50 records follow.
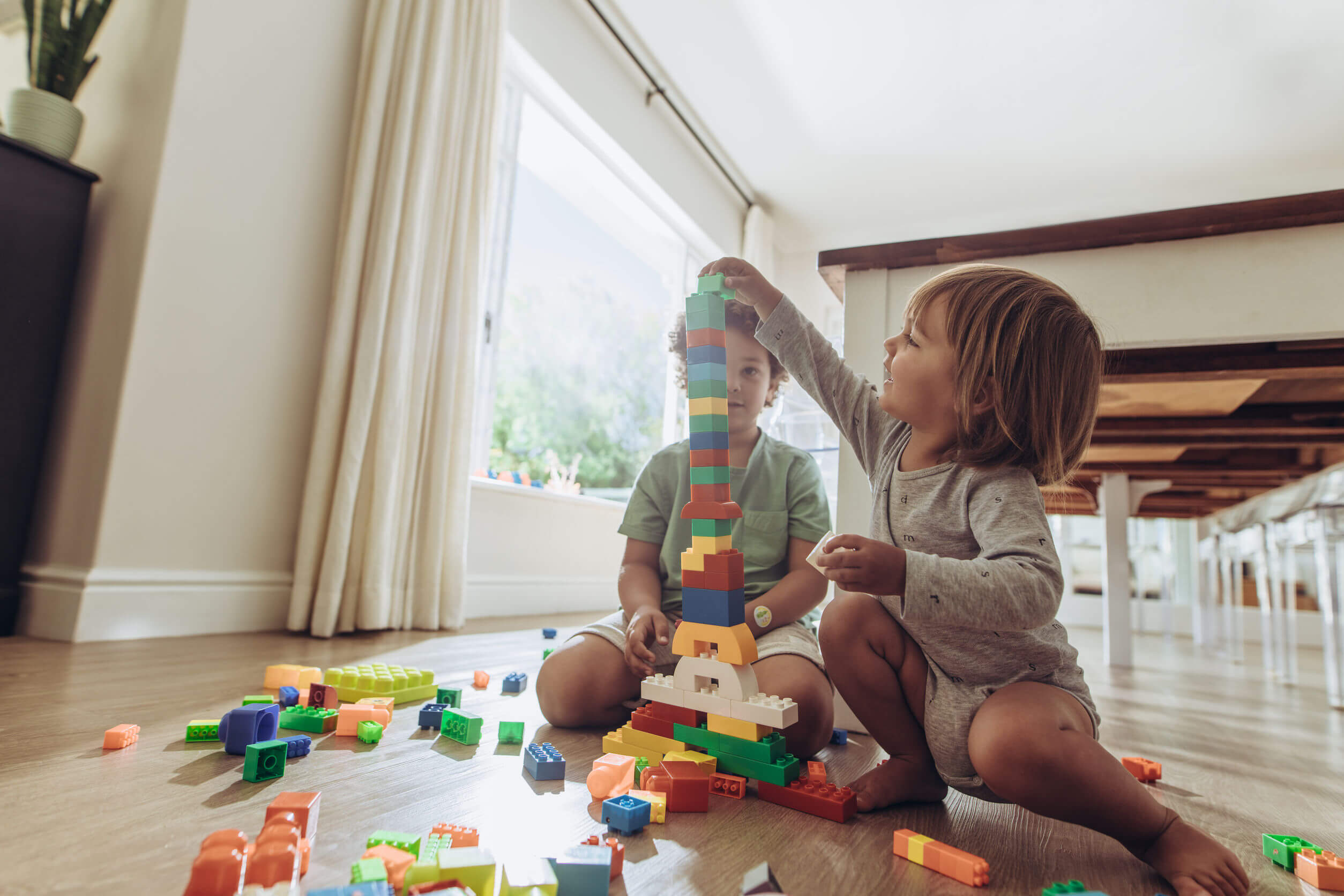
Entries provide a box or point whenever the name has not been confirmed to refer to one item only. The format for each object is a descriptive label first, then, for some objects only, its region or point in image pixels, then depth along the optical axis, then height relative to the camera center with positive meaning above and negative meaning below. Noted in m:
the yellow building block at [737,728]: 0.76 -0.20
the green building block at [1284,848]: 0.65 -0.25
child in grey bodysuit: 0.65 -0.02
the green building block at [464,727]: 0.87 -0.25
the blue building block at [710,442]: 0.82 +0.10
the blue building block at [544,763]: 0.75 -0.25
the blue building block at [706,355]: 0.82 +0.20
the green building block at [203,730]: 0.81 -0.25
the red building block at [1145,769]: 0.91 -0.26
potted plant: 1.56 +0.90
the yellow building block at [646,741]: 0.82 -0.24
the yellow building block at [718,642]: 0.77 -0.12
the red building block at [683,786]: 0.69 -0.24
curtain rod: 3.18 +2.09
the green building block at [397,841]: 0.55 -0.24
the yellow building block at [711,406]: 0.82 +0.14
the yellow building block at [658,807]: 0.66 -0.25
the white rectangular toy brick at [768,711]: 0.73 -0.17
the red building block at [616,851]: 0.54 -0.24
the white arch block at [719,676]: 0.77 -0.15
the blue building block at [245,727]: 0.78 -0.24
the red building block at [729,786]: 0.74 -0.25
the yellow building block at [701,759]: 0.76 -0.23
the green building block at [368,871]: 0.48 -0.23
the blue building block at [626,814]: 0.62 -0.24
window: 2.84 +1.12
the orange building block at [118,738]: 0.76 -0.25
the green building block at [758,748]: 0.75 -0.22
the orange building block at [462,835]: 0.56 -0.24
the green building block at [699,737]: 0.79 -0.22
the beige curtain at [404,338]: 1.82 +0.47
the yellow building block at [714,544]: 0.80 -0.01
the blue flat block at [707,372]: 0.82 +0.18
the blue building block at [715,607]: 0.78 -0.08
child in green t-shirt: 0.96 -0.07
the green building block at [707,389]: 0.82 +0.16
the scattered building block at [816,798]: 0.69 -0.25
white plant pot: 1.55 +0.79
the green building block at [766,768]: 0.73 -0.24
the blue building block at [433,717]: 0.93 -0.25
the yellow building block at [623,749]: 0.82 -0.25
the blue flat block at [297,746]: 0.78 -0.25
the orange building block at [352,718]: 0.88 -0.25
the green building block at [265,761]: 0.69 -0.24
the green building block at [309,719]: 0.87 -0.25
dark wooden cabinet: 1.49 +0.39
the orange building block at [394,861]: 0.50 -0.24
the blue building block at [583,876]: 0.49 -0.23
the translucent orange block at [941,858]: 0.58 -0.25
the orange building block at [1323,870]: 0.61 -0.25
